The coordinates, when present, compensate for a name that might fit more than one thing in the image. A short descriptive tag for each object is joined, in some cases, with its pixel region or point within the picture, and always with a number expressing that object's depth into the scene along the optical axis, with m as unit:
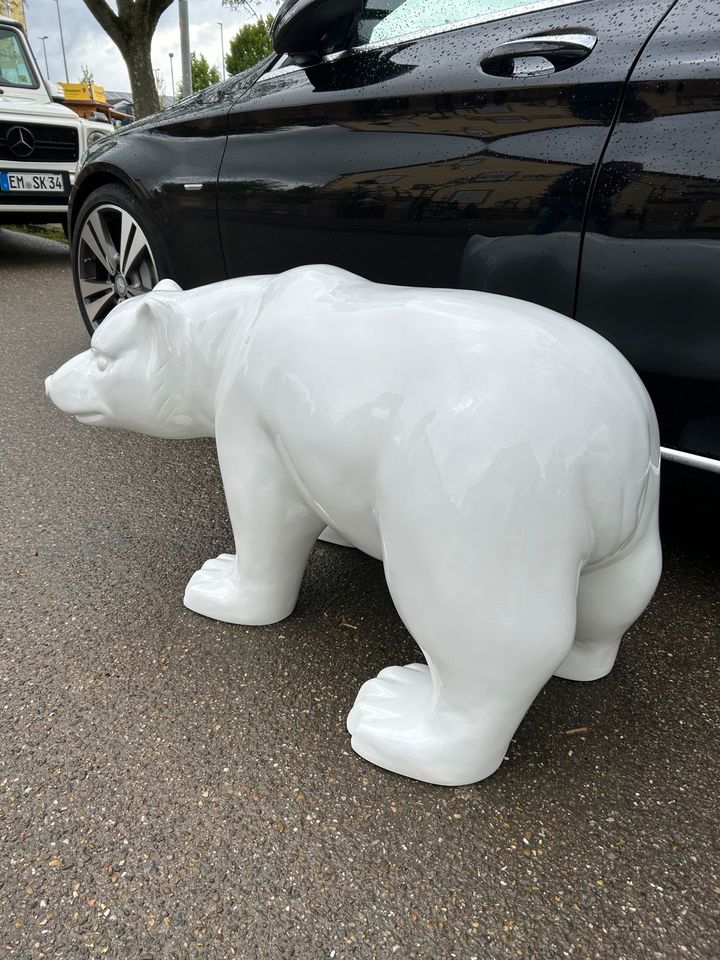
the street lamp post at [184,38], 11.03
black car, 1.70
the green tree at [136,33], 10.80
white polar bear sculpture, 1.17
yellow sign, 21.12
